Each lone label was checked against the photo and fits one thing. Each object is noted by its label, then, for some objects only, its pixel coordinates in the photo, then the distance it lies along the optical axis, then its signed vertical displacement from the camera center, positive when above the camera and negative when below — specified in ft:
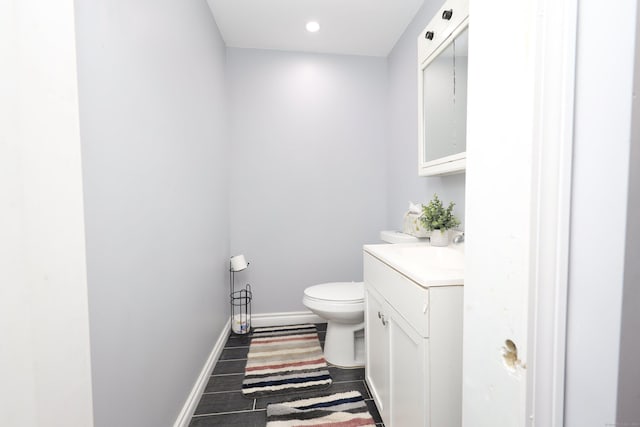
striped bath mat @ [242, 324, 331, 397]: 5.76 -3.59
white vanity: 3.10 -1.61
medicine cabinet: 4.35 +1.80
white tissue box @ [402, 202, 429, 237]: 6.06 -0.50
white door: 1.52 -0.04
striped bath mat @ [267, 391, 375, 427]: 4.81 -3.59
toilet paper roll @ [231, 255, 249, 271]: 7.75 -1.64
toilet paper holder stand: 7.98 -2.98
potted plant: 5.15 -0.40
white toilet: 6.07 -2.34
